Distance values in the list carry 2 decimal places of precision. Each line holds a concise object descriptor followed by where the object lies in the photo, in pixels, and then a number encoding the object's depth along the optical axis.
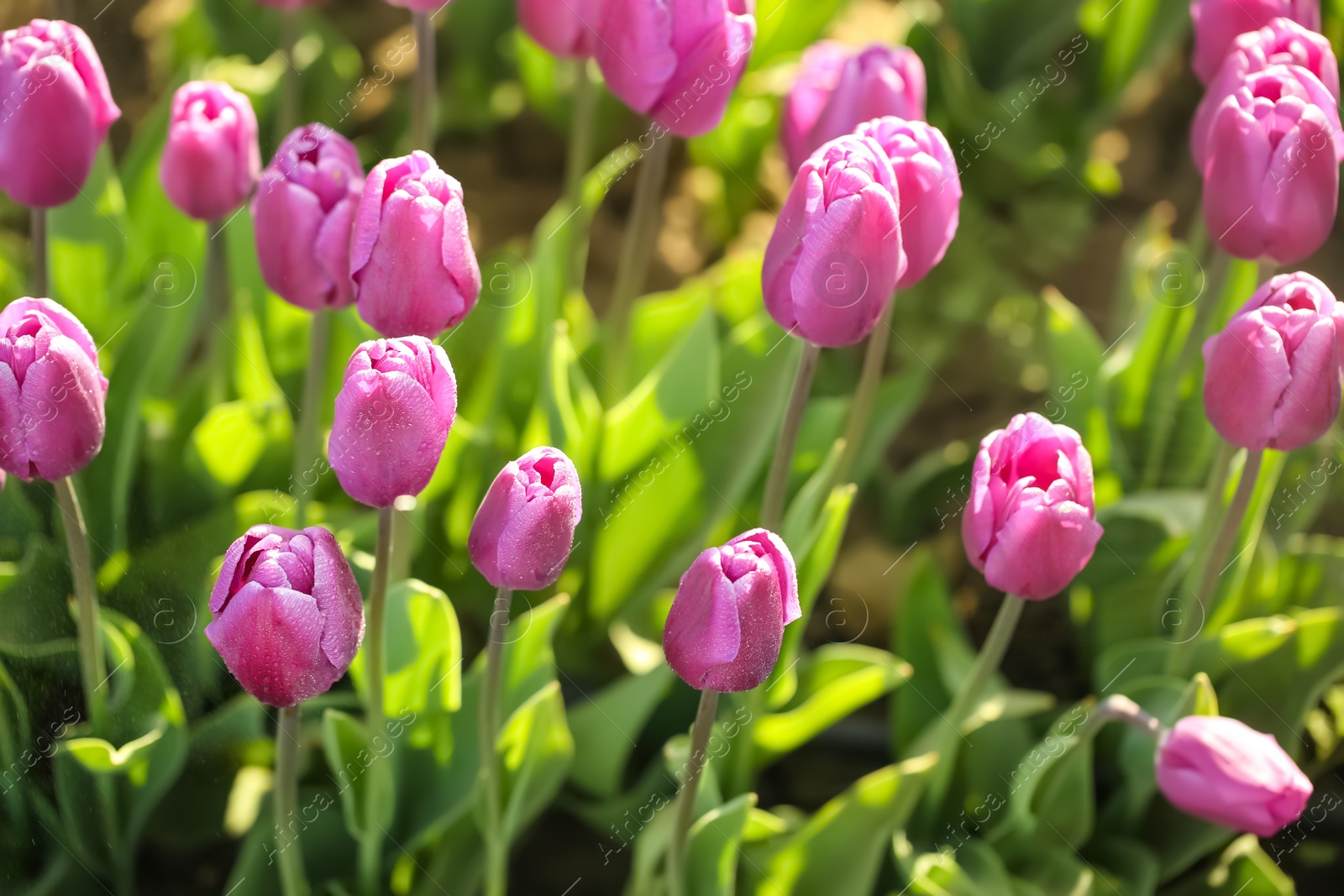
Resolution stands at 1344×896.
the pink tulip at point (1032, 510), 1.26
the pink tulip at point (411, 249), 1.24
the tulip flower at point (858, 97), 1.36
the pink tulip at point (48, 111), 1.30
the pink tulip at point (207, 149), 1.33
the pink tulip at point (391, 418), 1.20
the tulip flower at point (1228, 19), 1.38
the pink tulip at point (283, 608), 1.20
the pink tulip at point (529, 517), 1.22
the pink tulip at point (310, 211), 1.28
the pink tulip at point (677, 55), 1.32
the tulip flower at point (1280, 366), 1.27
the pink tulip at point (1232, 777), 1.28
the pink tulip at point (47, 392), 1.22
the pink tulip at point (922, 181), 1.28
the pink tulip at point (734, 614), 1.22
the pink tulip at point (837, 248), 1.24
